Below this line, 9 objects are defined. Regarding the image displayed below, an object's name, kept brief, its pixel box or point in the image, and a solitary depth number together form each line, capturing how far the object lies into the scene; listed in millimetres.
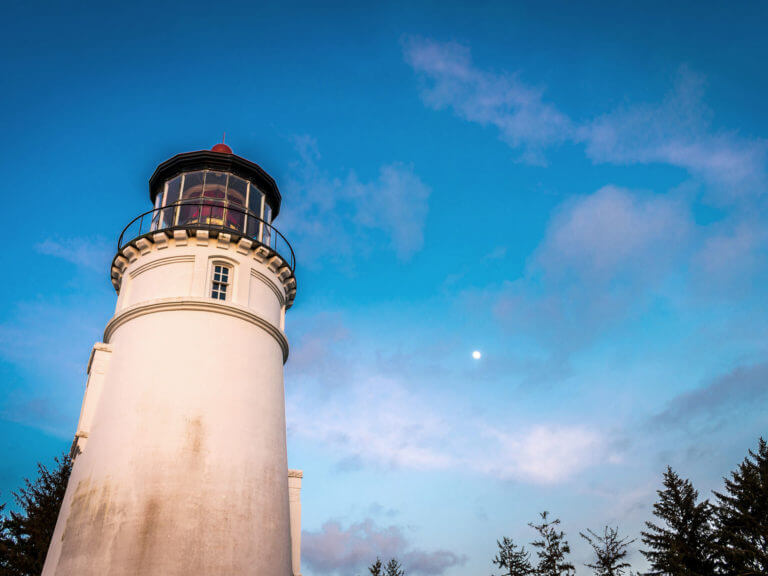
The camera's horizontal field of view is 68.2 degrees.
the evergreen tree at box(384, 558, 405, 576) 48000
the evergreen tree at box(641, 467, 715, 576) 27938
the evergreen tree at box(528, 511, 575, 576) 35219
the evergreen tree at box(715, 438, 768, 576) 25453
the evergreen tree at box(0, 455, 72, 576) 25953
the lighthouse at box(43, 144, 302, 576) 13750
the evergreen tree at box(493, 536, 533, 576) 44175
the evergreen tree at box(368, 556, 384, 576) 43531
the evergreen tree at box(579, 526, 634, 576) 33188
